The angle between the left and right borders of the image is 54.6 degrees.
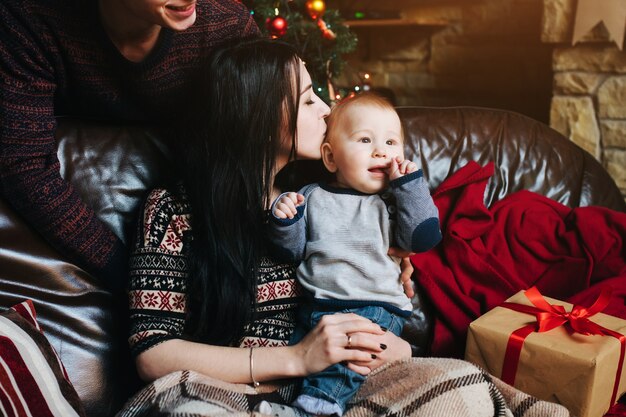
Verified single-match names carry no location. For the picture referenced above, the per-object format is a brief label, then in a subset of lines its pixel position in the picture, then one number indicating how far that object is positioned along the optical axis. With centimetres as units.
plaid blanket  112
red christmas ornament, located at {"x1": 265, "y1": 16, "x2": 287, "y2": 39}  256
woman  125
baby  131
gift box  125
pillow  106
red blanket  160
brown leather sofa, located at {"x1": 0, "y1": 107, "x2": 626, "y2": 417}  133
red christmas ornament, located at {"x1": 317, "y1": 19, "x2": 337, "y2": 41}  274
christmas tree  262
